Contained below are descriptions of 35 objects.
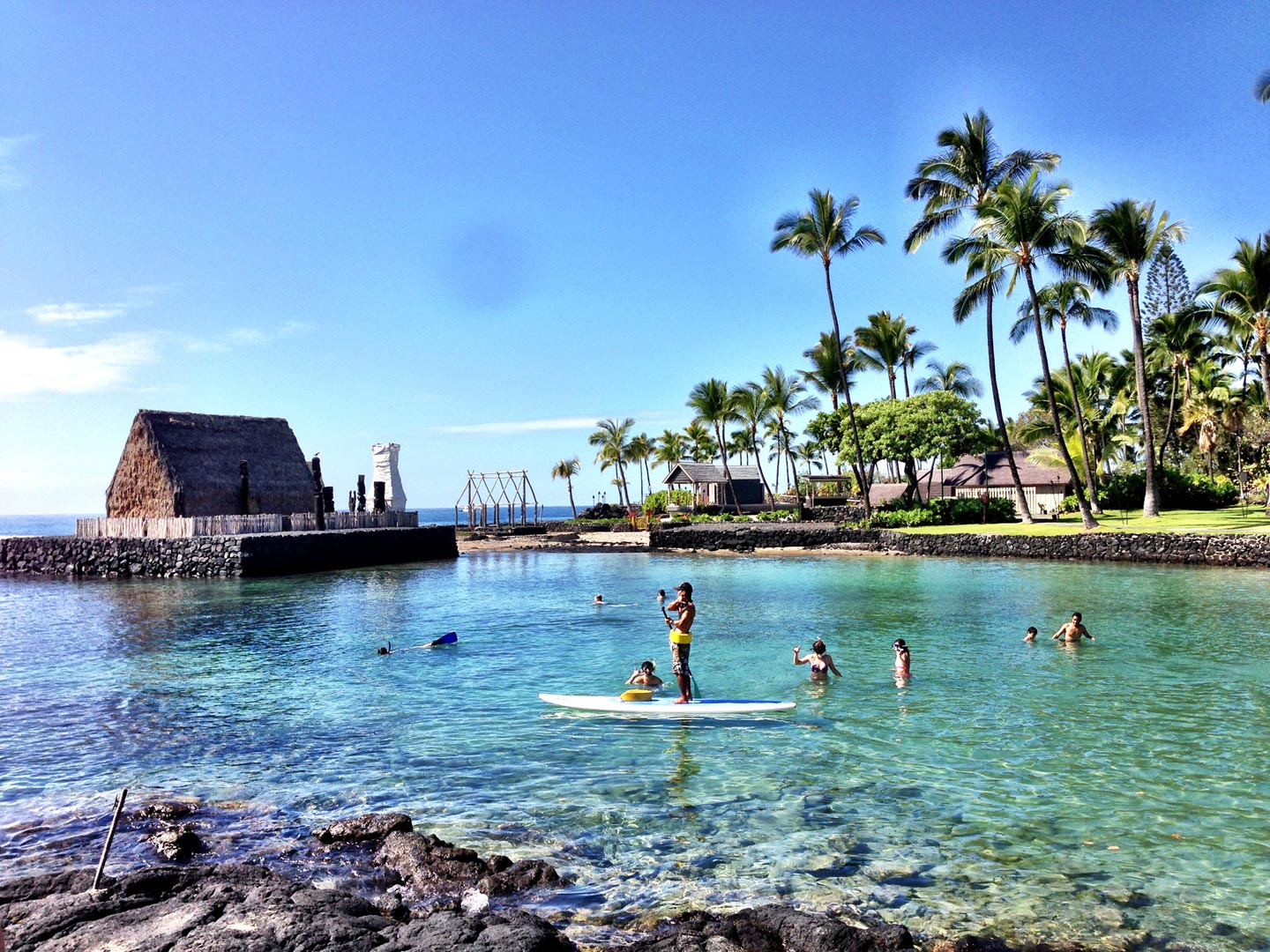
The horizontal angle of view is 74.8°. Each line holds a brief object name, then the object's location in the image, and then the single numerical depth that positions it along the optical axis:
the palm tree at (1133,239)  33.44
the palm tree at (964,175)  36.28
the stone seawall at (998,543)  28.50
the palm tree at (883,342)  49.97
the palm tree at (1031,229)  32.34
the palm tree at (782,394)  56.78
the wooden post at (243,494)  37.09
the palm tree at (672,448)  81.31
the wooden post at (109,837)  5.13
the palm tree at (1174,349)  42.72
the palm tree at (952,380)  55.78
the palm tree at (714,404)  59.03
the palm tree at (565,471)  81.94
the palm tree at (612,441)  77.88
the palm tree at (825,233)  42.12
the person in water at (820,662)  13.45
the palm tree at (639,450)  77.94
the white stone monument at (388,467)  49.72
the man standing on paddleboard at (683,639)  11.66
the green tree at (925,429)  42.88
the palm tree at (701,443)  75.31
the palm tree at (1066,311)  39.03
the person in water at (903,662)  13.23
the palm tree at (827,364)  52.25
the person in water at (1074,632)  15.81
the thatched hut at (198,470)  37.91
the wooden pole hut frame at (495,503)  63.25
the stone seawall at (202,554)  33.41
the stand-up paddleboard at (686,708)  11.27
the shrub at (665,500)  65.15
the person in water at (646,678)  13.20
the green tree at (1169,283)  56.27
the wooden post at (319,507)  38.62
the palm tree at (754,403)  57.03
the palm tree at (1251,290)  33.41
